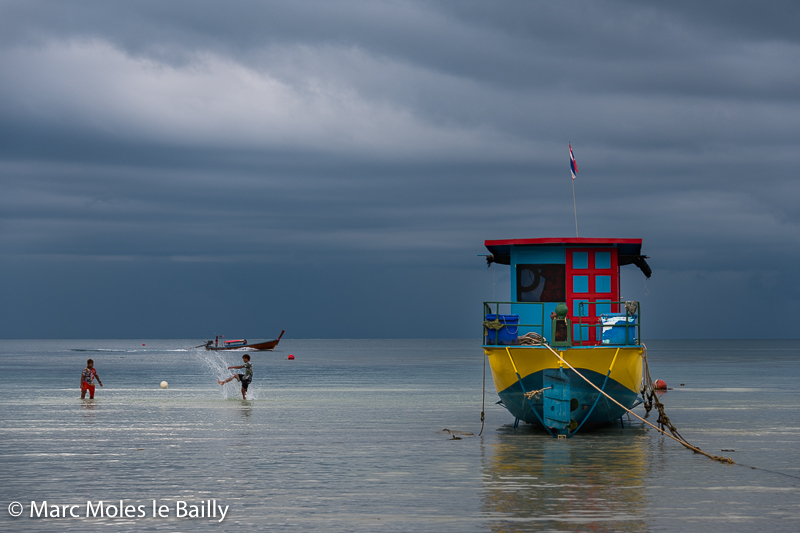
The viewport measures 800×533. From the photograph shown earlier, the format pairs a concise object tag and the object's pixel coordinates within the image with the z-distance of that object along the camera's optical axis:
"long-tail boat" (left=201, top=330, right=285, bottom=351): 169.62
